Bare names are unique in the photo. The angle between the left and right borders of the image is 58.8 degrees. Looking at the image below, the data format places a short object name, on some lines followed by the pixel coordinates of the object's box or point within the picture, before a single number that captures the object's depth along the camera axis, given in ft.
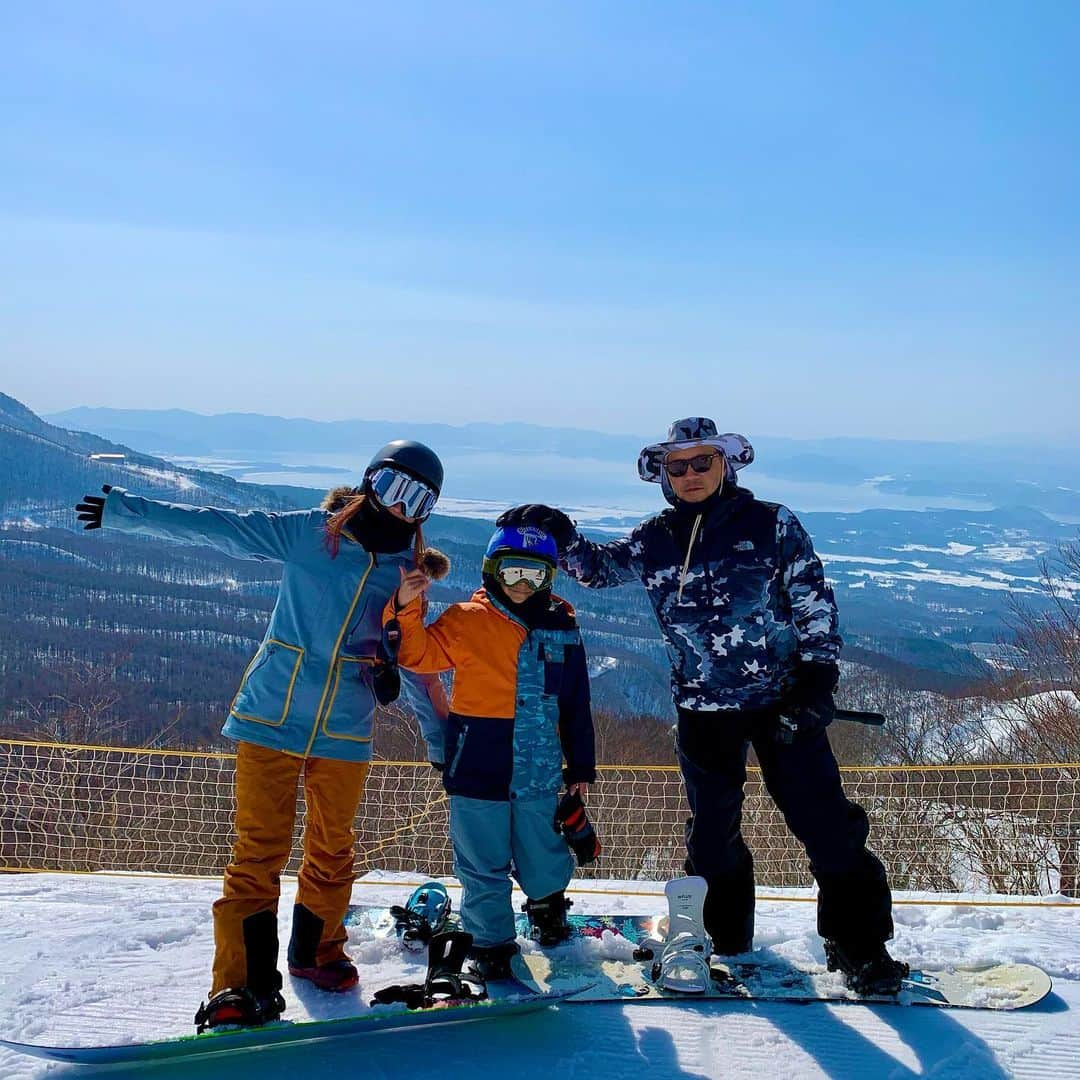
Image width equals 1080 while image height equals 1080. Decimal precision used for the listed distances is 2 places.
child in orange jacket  10.48
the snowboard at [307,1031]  8.24
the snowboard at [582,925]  11.87
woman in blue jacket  9.87
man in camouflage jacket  10.27
